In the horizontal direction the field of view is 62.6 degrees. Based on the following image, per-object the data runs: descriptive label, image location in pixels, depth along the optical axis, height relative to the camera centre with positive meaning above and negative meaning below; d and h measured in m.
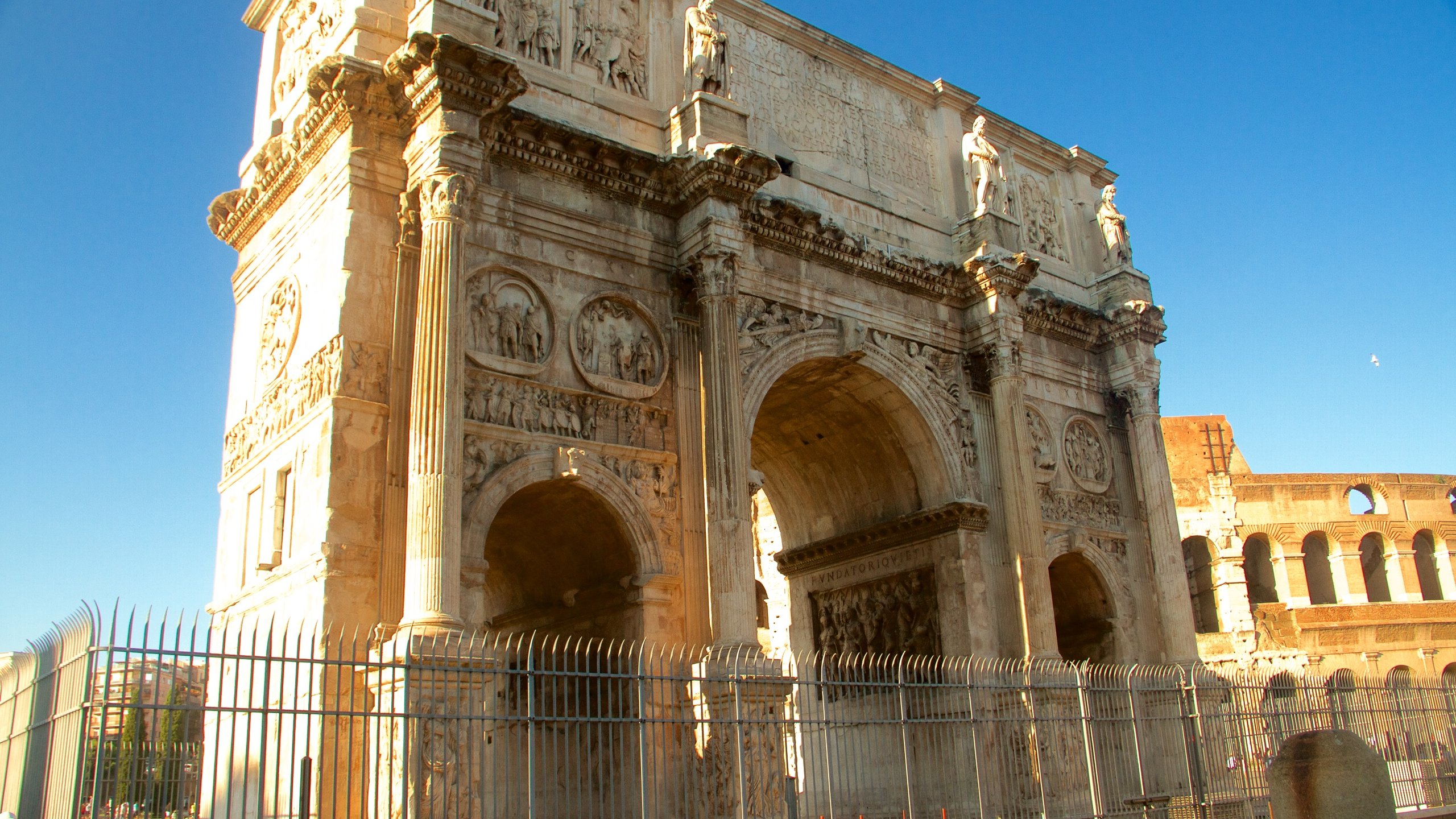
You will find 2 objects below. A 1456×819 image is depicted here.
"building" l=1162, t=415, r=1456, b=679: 31.20 +4.95
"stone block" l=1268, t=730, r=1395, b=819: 6.85 -0.20
